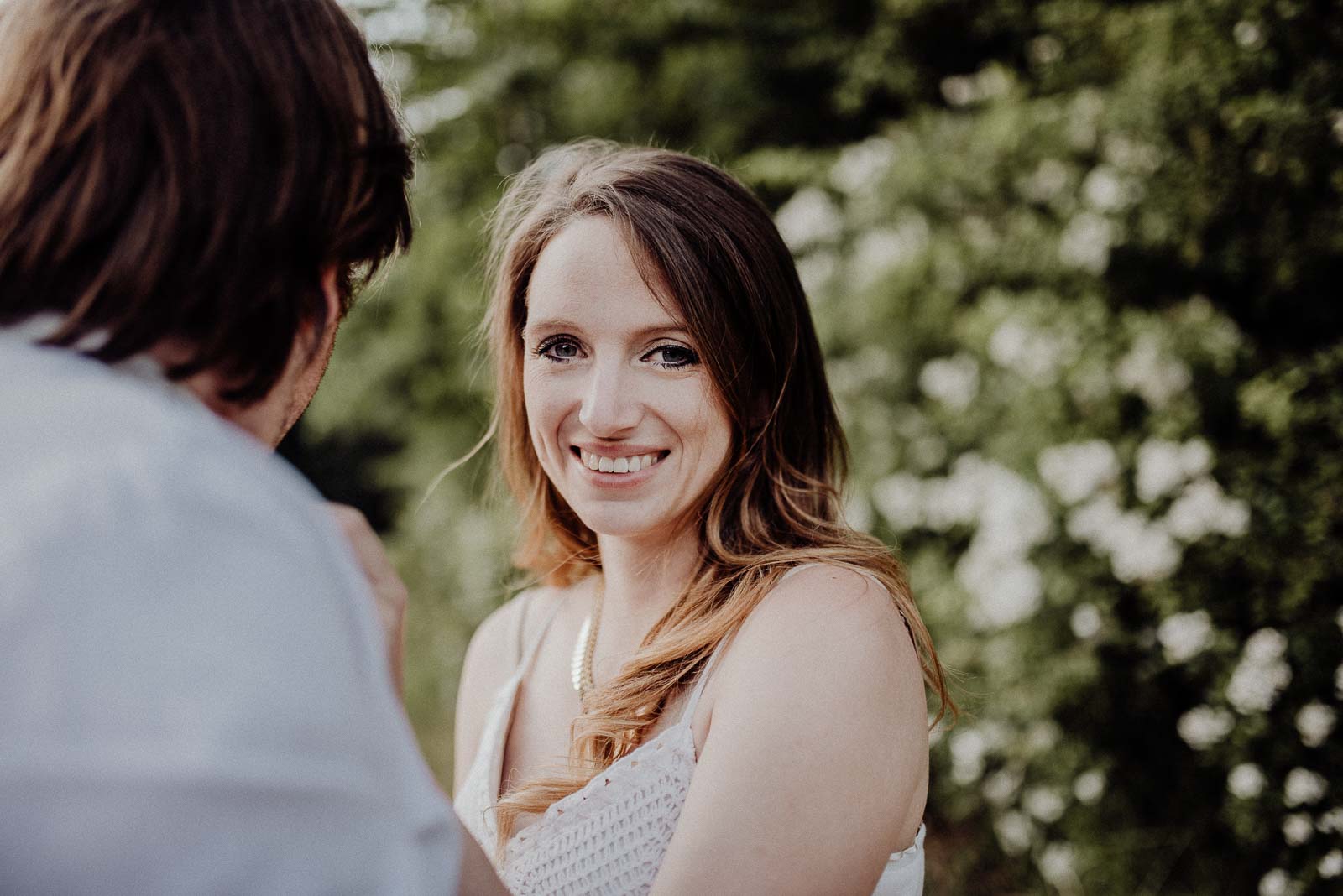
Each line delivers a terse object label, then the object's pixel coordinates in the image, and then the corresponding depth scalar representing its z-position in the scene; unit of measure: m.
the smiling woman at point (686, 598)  1.45
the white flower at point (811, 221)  3.90
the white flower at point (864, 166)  3.82
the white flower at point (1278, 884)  2.89
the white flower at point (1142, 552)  3.06
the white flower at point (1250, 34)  3.00
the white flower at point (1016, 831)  3.46
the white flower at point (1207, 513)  2.97
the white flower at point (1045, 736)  3.31
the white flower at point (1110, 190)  3.27
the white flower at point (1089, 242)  3.31
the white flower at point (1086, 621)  3.21
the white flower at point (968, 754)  3.37
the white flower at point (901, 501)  3.71
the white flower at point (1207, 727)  3.02
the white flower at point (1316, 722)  2.82
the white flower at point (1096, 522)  3.16
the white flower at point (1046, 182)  3.52
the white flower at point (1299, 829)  2.83
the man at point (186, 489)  0.78
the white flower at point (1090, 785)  3.28
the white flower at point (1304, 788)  2.83
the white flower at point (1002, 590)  3.24
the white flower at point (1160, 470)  3.04
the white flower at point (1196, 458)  3.01
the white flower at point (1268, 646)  2.89
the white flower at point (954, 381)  3.59
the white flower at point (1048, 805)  3.34
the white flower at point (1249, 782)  2.90
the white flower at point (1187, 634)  3.03
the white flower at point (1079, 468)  3.17
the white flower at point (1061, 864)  3.35
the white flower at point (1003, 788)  3.46
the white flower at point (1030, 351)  3.30
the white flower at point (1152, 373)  3.14
